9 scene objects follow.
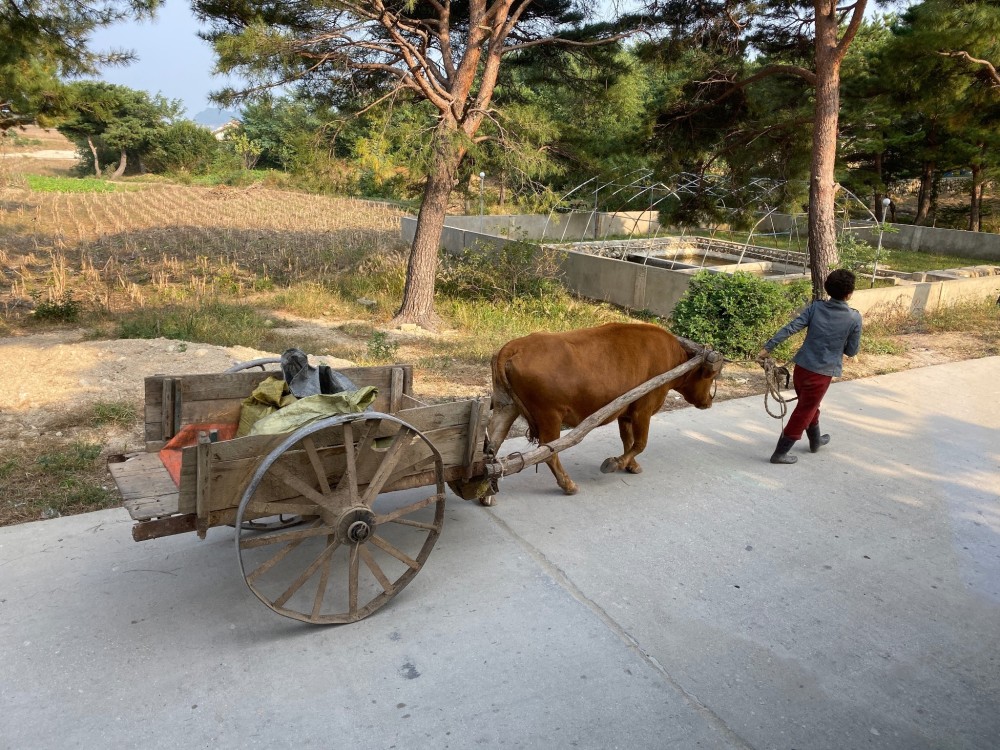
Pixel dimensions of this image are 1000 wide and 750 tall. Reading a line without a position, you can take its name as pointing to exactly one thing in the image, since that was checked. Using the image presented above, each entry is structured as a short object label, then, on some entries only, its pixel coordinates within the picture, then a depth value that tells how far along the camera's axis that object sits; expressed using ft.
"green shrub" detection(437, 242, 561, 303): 41.39
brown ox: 15.93
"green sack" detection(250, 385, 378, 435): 11.96
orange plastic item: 12.34
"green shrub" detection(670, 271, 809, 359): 30.37
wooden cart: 10.80
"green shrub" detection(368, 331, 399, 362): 28.27
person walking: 18.28
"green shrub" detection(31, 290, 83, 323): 33.30
